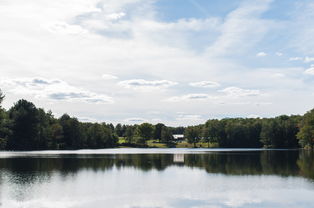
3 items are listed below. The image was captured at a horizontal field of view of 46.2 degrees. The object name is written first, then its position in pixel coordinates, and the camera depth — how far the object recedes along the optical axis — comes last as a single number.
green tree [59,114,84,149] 162.07
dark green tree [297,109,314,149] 127.36
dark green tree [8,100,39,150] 139.62
